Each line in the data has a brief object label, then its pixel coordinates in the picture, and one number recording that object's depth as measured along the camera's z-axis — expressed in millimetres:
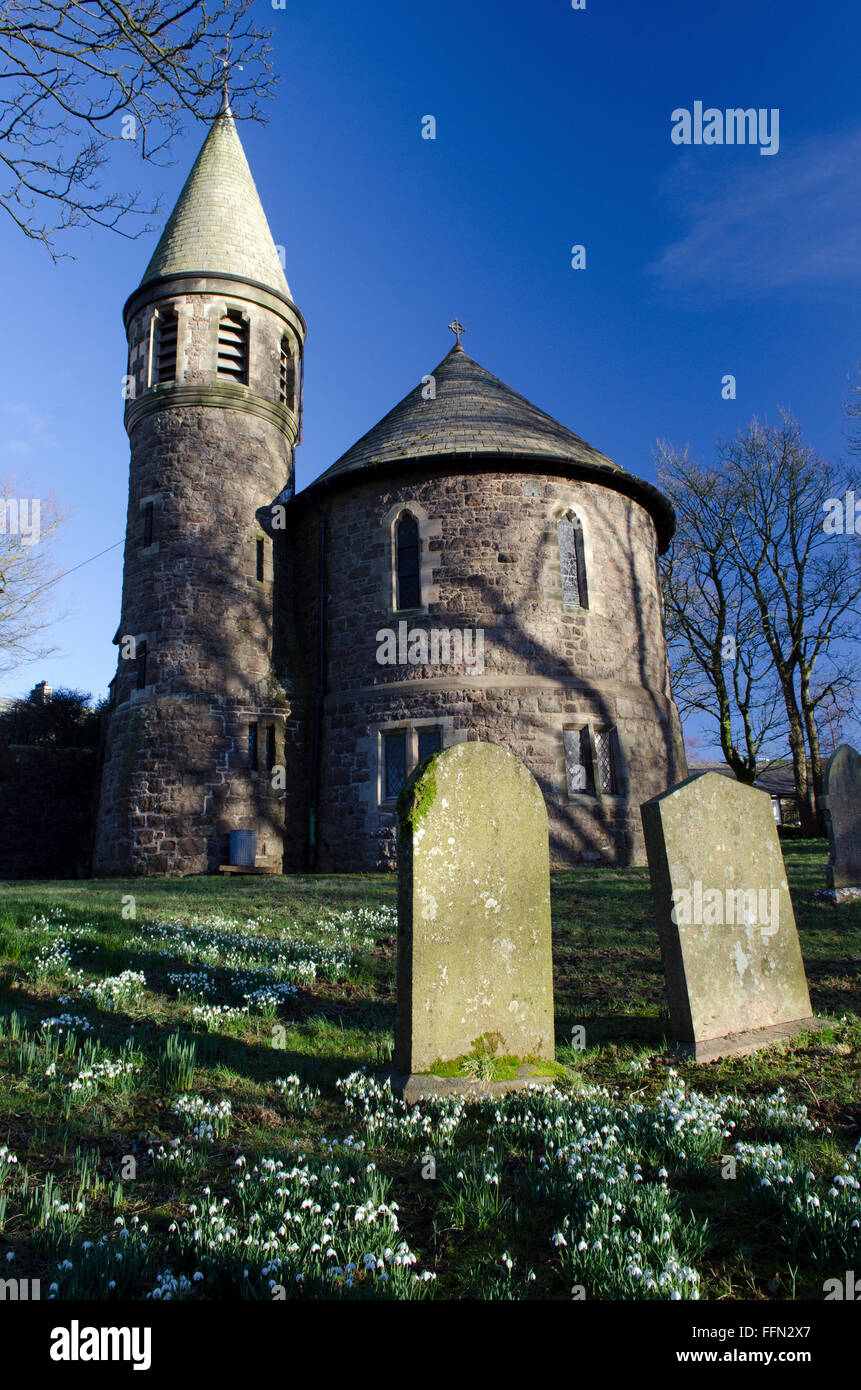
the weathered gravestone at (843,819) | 10703
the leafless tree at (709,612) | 28516
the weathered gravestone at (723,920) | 5711
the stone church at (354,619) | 16781
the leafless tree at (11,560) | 23406
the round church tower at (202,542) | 17172
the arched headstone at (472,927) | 5039
